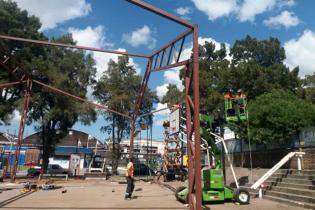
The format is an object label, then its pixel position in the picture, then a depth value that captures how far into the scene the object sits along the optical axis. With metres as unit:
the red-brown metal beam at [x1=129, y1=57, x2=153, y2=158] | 12.74
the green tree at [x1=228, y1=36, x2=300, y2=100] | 23.72
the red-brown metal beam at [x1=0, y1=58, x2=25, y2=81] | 13.68
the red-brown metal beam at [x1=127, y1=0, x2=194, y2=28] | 7.29
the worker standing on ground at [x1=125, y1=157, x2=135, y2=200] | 10.51
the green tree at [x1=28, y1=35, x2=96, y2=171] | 25.92
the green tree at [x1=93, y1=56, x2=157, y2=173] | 31.94
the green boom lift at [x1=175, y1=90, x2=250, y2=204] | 9.31
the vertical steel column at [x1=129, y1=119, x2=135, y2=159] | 18.43
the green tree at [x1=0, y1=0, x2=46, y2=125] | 24.41
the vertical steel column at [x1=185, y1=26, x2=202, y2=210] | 7.32
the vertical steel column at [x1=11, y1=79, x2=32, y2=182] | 17.29
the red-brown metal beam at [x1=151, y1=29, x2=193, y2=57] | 8.52
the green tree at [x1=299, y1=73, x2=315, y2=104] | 24.38
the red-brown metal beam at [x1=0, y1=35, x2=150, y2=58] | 10.91
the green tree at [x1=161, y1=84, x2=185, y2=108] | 28.78
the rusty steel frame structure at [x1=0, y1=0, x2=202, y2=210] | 7.32
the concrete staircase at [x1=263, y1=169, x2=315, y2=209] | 8.95
